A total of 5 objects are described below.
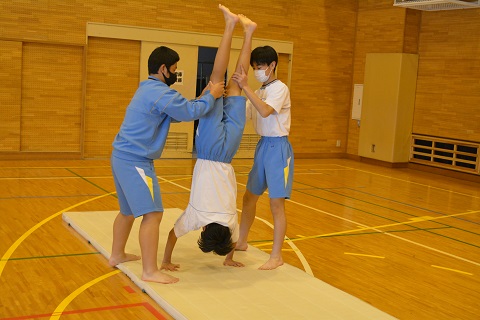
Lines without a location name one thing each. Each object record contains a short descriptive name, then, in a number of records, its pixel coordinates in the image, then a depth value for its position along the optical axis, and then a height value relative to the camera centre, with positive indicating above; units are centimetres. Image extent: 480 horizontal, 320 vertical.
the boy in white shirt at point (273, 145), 468 -32
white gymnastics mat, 376 -127
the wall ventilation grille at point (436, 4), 1059 +193
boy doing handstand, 422 -47
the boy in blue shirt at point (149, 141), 412 -32
